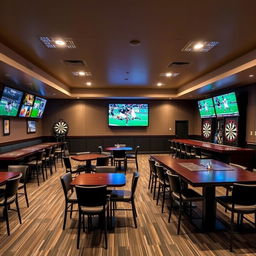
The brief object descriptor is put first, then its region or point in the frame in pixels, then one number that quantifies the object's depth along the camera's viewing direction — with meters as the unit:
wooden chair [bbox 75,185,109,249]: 2.61
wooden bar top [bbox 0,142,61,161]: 5.06
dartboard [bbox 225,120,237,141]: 6.98
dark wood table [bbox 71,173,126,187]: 3.05
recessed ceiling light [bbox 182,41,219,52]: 4.09
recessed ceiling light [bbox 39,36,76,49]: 3.88
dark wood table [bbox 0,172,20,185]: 3.12
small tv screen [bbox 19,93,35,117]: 7.16
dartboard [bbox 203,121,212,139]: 9.00
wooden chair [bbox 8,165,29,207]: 3.91
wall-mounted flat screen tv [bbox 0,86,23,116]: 5.93
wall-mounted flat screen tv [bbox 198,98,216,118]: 8.15
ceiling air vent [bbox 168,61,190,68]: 5.47
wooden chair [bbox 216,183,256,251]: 2.60
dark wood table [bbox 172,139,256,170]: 5.73
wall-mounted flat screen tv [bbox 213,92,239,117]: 6.68
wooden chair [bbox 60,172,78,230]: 3.05
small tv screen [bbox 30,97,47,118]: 8.06
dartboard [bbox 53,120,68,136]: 10.09
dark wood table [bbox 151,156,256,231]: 2.77
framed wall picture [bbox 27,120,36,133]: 8.48
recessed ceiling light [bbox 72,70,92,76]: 6.57
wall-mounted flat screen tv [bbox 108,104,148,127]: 10.40
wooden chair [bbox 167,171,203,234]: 3.03
